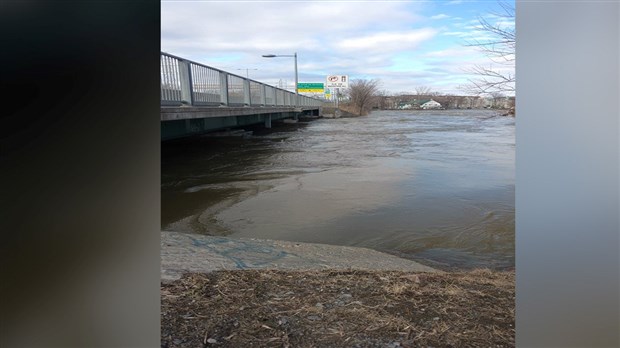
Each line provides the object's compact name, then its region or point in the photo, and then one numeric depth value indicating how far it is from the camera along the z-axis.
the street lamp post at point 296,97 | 36.30
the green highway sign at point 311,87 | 76.25
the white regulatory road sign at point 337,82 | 82.06
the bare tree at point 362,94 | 69.44
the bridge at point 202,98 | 11.54
